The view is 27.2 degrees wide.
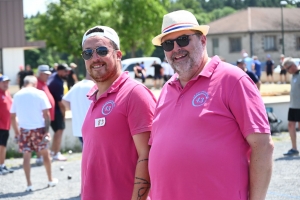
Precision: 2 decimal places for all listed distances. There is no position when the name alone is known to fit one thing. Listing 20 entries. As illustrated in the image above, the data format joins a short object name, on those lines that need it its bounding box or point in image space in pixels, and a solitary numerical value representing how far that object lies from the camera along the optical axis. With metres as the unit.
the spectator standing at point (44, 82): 11.92
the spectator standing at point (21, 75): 23.97
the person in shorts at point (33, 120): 9.82
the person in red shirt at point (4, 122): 11.39
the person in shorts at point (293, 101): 11.84
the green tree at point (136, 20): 50.94
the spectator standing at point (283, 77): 37.58
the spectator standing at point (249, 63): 29.75
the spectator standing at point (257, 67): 29.73
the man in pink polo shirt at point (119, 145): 3.81
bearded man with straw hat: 3.26
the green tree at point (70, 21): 50.81
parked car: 40.75
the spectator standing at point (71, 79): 26.34
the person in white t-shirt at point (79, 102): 9.41
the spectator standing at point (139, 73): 35.63
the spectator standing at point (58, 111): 12.55
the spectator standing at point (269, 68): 37.76
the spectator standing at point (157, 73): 33.85
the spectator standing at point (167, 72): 33.72
